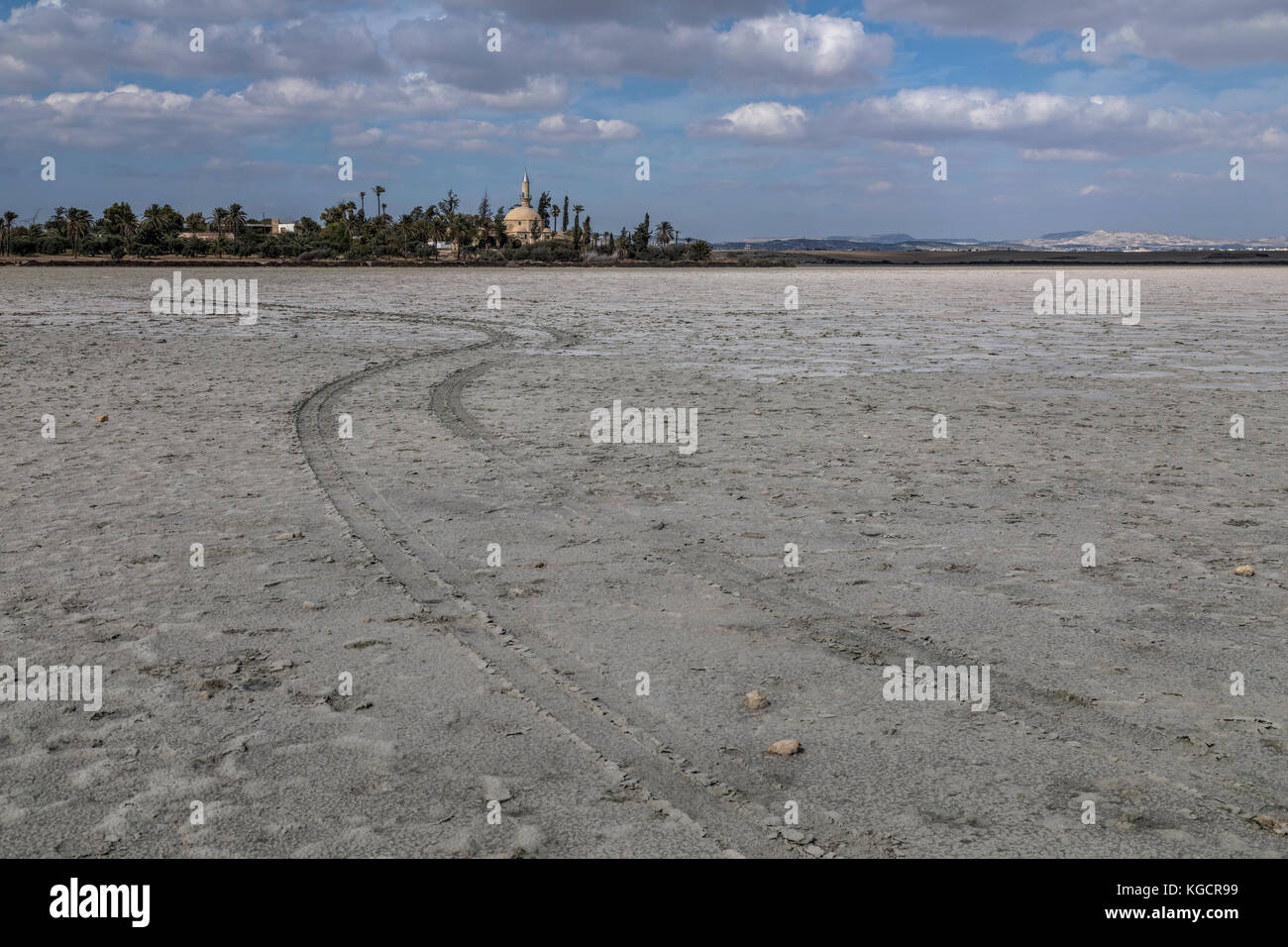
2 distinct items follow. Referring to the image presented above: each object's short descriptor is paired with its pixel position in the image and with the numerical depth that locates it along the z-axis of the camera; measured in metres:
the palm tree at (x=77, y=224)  92.47
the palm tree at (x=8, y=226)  83.75
